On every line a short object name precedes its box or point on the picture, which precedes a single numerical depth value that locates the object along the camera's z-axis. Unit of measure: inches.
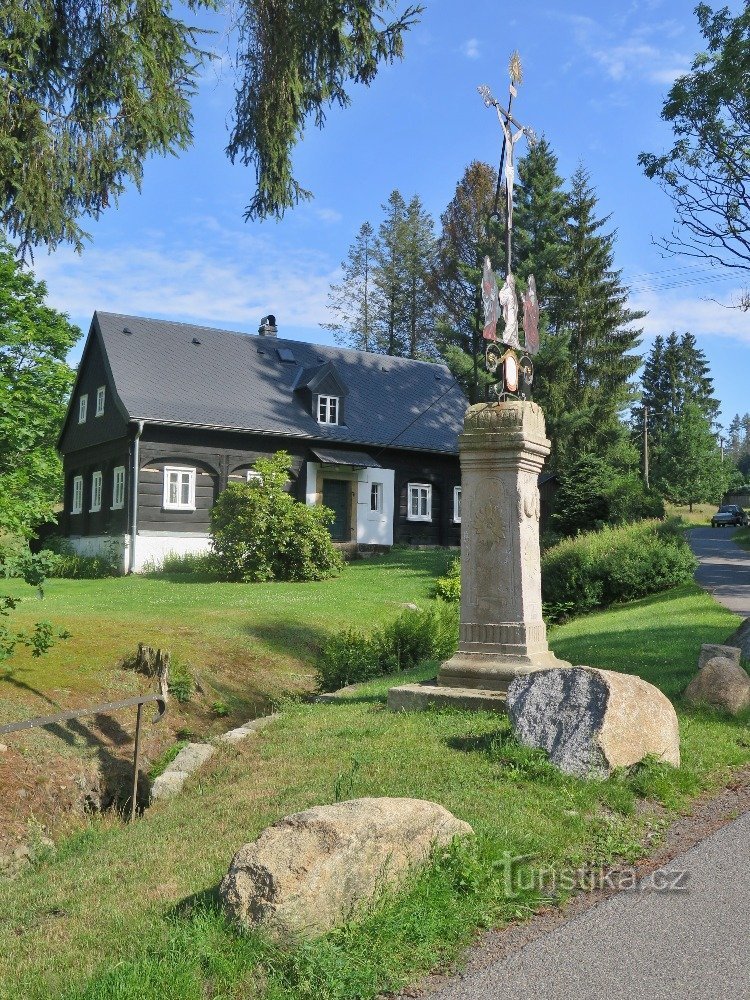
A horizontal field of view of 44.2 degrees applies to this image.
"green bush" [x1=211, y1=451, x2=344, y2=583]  943.7
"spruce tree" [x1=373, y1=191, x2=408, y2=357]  1987.0
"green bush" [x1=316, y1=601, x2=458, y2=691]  503.8
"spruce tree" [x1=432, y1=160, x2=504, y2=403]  1834.4
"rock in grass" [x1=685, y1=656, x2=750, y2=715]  319.9
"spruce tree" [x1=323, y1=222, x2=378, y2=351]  2012.8
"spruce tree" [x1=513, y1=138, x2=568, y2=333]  1384.1
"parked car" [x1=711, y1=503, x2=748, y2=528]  2394.2
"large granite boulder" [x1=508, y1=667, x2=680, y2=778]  233.9
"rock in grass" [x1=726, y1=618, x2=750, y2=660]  386.6
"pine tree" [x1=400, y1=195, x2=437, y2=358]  1956.2
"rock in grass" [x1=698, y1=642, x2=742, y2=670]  339.9
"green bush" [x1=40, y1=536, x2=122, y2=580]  1079.0
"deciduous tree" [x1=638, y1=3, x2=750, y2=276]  868.0
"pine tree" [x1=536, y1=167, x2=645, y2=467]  1446.9
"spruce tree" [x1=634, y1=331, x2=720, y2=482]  3223.4
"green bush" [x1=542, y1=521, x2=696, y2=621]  743.1
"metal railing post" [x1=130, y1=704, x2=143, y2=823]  314.4
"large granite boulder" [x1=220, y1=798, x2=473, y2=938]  155.8
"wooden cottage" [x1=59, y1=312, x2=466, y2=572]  1111.6
